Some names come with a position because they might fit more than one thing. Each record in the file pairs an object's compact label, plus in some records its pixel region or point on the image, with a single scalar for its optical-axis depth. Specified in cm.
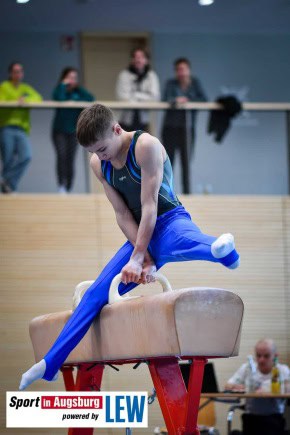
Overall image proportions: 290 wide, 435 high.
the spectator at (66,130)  1825
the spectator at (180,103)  1891
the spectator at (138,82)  1996
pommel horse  939
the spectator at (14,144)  1825
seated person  1548
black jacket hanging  1921
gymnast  963
